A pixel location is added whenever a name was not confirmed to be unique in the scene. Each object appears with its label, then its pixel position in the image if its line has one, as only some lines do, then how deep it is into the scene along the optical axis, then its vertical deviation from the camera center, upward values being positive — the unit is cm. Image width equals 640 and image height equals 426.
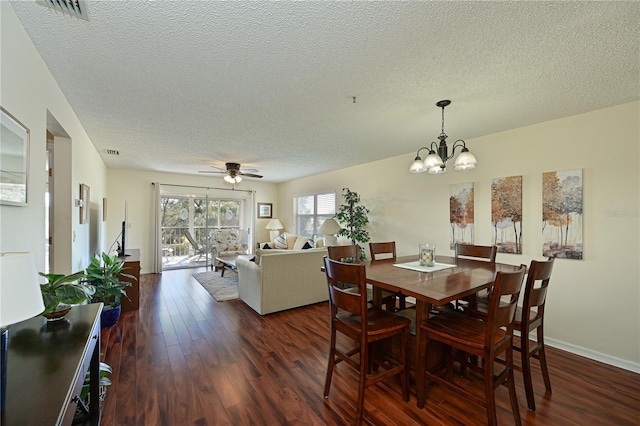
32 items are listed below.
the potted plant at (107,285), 276 -78
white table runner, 225 -47
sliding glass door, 657 -31
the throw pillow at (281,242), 655 -73
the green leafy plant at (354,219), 480 -11
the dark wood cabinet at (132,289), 372 -108
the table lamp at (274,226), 733 -38
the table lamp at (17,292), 69 -22
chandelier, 224 +45
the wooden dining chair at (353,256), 256 -42
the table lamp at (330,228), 520 -30
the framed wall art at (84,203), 297 +10
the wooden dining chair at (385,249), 296 -43
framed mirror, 125 +26
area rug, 439 -136
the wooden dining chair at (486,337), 156 -79
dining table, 162 -47
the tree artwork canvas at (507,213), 309 +1
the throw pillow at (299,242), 602 -68
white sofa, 357 -96
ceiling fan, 476 +72
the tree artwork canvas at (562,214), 268 +0
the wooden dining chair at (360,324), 173 -79
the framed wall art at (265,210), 768 +5
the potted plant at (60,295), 126 -41
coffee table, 533 -100
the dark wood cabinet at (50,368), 78 -57
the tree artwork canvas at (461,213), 351 +0
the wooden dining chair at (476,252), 269 -41
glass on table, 239 -37
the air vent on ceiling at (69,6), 131 +102
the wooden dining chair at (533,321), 177 -76
